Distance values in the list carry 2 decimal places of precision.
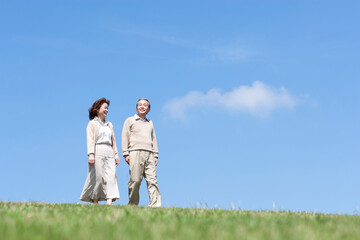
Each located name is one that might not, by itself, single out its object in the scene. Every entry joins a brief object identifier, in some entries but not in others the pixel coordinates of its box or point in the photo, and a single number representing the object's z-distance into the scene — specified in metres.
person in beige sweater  12.76
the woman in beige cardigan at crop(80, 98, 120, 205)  12.65
